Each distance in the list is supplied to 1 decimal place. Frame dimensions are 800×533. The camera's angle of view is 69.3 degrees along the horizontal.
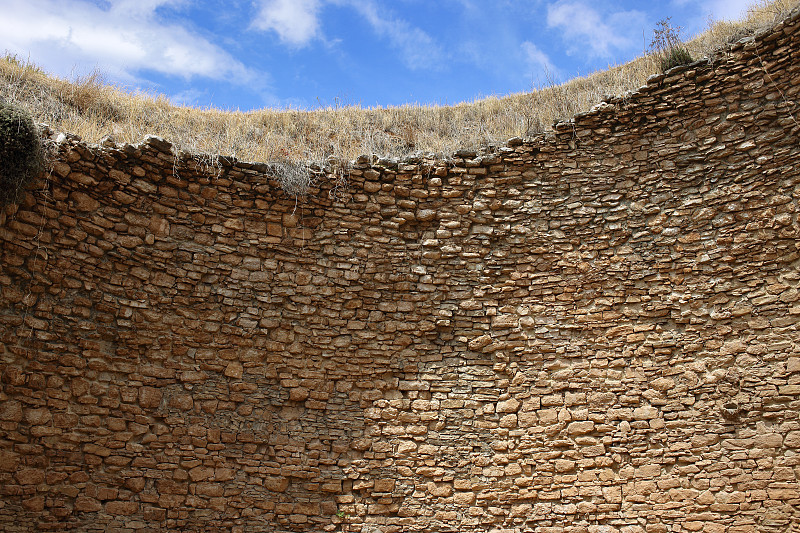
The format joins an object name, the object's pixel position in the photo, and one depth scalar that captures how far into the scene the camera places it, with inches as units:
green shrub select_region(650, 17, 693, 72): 304.5
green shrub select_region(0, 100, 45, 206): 248.5
